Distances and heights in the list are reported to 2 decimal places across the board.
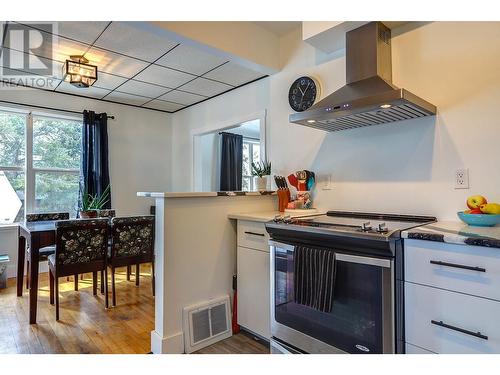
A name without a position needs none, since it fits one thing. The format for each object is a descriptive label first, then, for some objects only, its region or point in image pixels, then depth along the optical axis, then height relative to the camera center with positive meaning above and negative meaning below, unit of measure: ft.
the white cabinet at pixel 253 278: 6.88 -2.07
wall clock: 8.34 +2.81
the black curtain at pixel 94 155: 13.42 +1.72
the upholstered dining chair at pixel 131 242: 9.22 -1.59
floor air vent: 6.68 -3.09
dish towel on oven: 5.27 -1.58
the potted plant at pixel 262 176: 9.03 +0.49
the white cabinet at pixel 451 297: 3.96 -1.53
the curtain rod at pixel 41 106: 11.98 +3.67
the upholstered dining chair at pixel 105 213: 11.31 -0.81
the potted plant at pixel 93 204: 10.06 -0.45
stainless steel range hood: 5.69 +1.91
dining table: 7.95 -1.40
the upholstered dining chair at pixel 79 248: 8.18 -1.60
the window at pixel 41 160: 12.44 +1.44
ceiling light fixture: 8.84 +3.60
